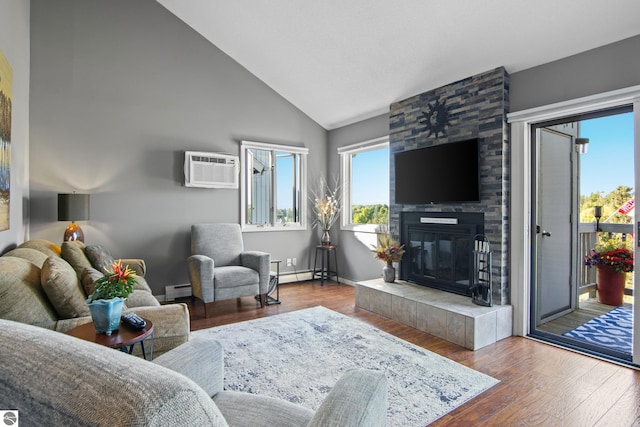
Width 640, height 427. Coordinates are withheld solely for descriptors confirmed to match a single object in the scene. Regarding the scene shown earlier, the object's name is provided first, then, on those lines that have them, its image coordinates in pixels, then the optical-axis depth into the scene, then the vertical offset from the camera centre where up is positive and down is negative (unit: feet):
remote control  5.85 -1.77
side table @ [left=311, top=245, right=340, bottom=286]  18.17 -2.62
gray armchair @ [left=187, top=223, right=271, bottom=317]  12.65 -1.98
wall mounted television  11.70 +1.48
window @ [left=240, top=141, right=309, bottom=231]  16.92 +1.44
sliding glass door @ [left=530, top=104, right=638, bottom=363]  9.75 -0.42
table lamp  11.61 +0.16
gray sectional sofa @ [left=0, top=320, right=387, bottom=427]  1.64 -0.83
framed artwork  7.75 +1.71
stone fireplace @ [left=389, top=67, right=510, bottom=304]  11.09 +1.72
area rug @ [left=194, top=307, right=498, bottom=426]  7.23 -3.66
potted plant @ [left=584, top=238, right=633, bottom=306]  10.51 -1.52
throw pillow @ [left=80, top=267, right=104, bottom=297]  7.18 -1.32
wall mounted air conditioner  14.90 +1.96
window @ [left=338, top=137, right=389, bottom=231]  16.44 +1.51
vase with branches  18.02 +0.47
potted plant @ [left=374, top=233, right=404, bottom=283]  13.73 -1.51
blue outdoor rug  9.79 -3.41
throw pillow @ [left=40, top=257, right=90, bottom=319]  6.30 -1.37
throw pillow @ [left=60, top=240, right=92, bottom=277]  8.50 -1.03
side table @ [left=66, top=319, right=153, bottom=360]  5.33 -1.88
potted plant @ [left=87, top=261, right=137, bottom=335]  5.57 -1.33
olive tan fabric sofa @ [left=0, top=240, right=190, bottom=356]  5.74 -1.48
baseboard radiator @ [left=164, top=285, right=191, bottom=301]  14.70 -3.20
